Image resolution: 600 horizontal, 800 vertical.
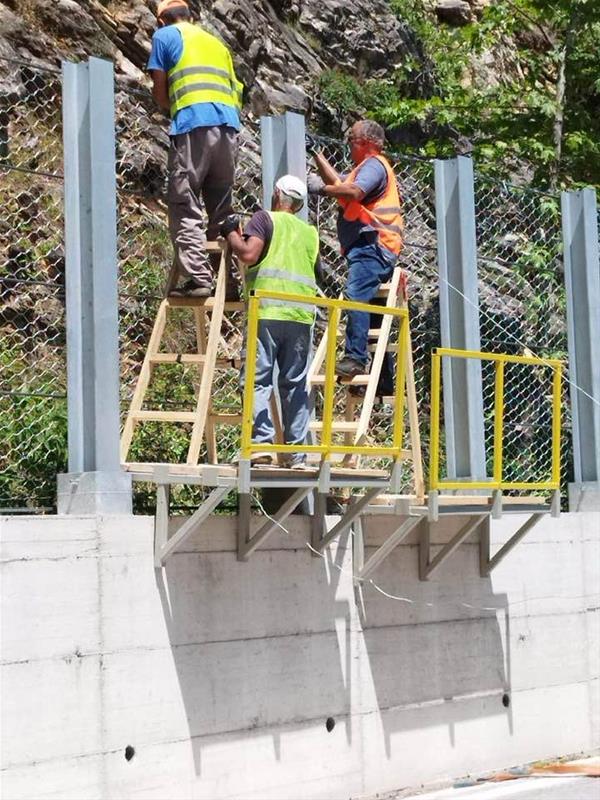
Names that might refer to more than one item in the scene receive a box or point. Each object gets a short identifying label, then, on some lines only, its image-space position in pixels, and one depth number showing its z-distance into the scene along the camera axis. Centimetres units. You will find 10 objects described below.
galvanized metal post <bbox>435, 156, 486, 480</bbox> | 1986
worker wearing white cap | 1523
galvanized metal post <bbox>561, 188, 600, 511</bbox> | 2191
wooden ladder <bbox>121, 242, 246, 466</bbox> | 1517
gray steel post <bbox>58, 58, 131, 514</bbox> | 1513
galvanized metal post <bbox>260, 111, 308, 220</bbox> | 1781
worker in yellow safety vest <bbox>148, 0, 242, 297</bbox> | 1577
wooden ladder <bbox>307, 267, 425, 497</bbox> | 1661
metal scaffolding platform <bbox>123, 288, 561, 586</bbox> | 1452
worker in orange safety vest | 1764
